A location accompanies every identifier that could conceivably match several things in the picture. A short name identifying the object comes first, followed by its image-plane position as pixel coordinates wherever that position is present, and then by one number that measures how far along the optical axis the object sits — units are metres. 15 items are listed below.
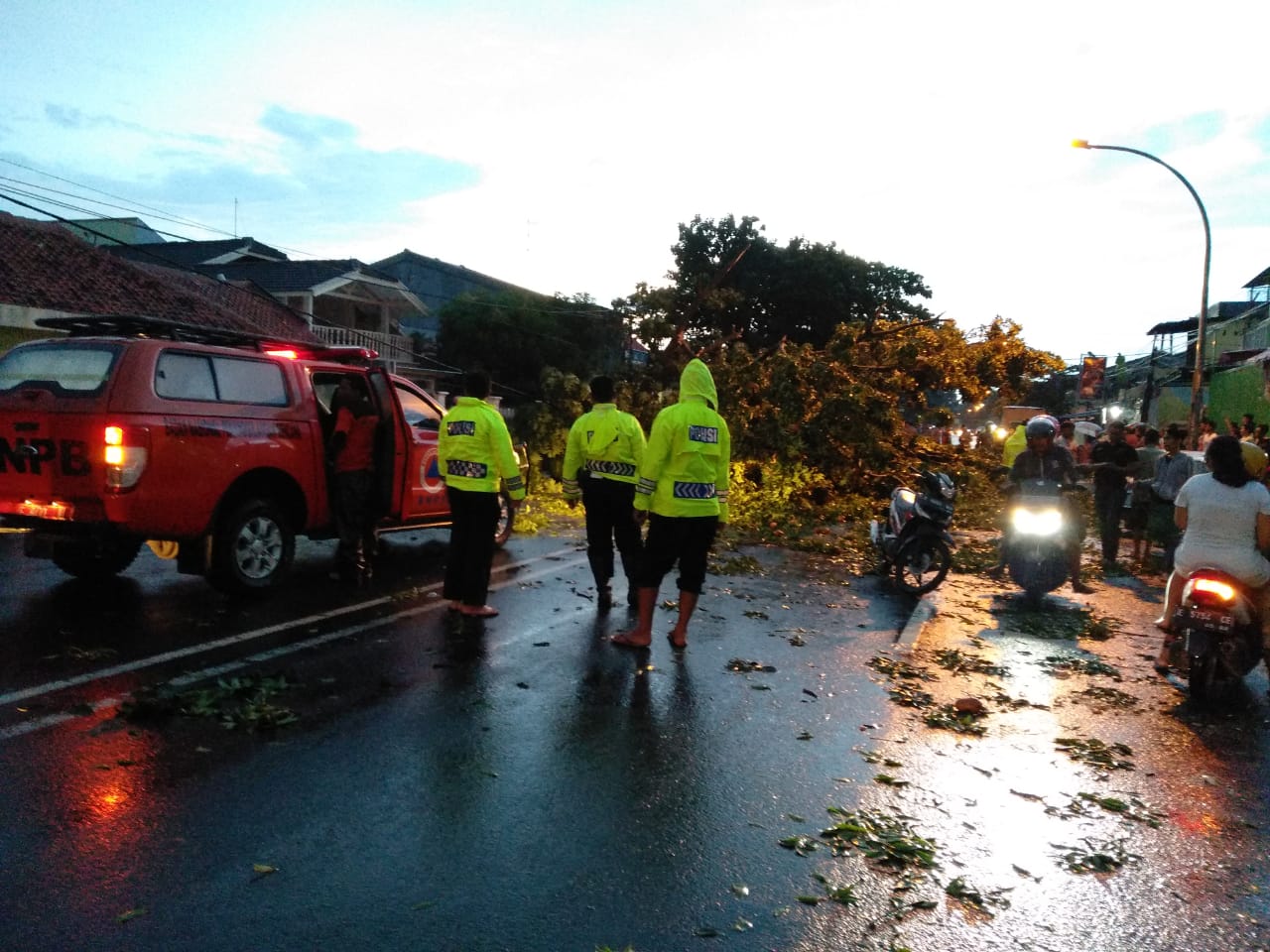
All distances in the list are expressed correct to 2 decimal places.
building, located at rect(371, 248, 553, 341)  54.19
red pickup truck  6.85
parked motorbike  10.02
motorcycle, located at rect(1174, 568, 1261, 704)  6.23
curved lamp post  20.65
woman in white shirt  6.38
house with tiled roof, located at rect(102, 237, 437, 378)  34.81
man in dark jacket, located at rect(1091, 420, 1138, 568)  12.38
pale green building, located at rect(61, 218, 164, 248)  42.84
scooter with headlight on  9.63
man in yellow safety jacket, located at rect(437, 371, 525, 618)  7.57
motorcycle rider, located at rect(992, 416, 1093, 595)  9.76
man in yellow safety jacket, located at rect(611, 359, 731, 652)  6.94
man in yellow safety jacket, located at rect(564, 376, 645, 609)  8.27
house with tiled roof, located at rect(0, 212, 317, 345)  20.73
